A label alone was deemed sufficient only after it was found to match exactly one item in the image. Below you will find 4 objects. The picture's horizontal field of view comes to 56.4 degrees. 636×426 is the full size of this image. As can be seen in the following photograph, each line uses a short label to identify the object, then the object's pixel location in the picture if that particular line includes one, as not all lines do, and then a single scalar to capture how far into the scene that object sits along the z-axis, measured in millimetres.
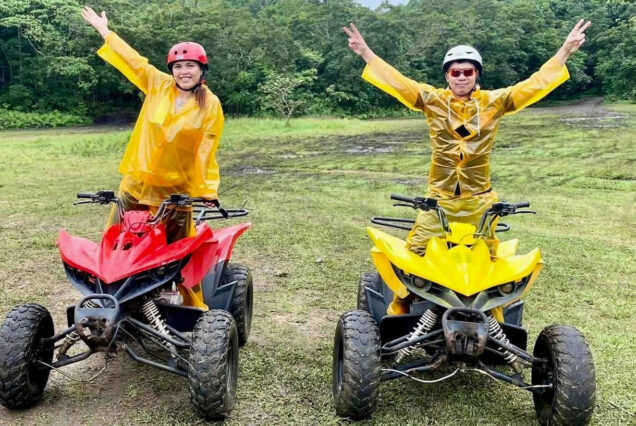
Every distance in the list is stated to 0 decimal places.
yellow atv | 2893
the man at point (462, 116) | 3693
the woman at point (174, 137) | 3629
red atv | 2938
